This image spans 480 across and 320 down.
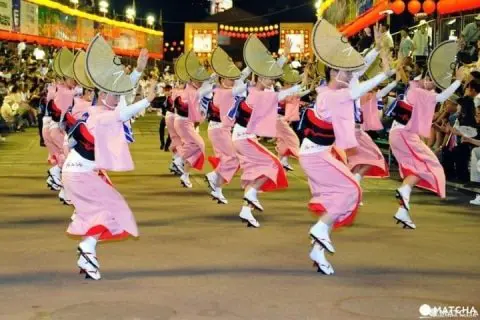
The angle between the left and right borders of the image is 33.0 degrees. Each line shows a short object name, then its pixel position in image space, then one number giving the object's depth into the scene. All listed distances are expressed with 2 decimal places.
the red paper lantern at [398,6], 16.92
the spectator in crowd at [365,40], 22.66
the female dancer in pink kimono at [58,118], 12.15
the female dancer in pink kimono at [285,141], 15.84
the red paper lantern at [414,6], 16.42
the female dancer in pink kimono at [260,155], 9.71
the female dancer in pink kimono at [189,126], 13.58
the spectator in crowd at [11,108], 25.80
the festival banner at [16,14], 25.55
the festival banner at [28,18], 26.57
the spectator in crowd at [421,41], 18.61
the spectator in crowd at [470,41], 15.73
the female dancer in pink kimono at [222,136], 11.41
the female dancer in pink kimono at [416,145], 9.48
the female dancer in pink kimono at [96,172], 6.80
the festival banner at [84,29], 35.71
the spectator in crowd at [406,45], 17.47
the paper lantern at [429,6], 16.17
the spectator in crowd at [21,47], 29.44
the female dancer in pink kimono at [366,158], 11.26
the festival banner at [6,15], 24.38
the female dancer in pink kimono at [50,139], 12.81
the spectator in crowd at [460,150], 12.98
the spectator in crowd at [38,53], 31.92
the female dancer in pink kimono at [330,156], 7.10
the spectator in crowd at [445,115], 13.82
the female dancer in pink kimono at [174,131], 14.31
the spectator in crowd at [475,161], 11.76
